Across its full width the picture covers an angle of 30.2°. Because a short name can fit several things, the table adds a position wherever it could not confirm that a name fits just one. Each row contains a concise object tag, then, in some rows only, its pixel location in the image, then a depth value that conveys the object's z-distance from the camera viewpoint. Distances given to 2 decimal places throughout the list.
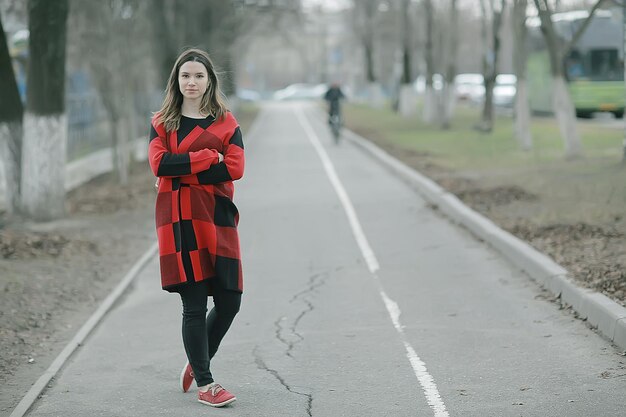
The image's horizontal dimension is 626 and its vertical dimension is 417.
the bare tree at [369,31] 62.25
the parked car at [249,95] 103.65
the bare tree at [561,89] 22.09
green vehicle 41.19
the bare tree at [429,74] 40.00
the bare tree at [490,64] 32.66
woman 5.73
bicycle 32.88
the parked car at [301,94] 107.99
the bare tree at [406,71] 47.44
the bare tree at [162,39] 28.44
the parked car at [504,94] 62.91
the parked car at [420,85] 95.31
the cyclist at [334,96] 32.19
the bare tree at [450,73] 39.16
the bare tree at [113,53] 21.16
